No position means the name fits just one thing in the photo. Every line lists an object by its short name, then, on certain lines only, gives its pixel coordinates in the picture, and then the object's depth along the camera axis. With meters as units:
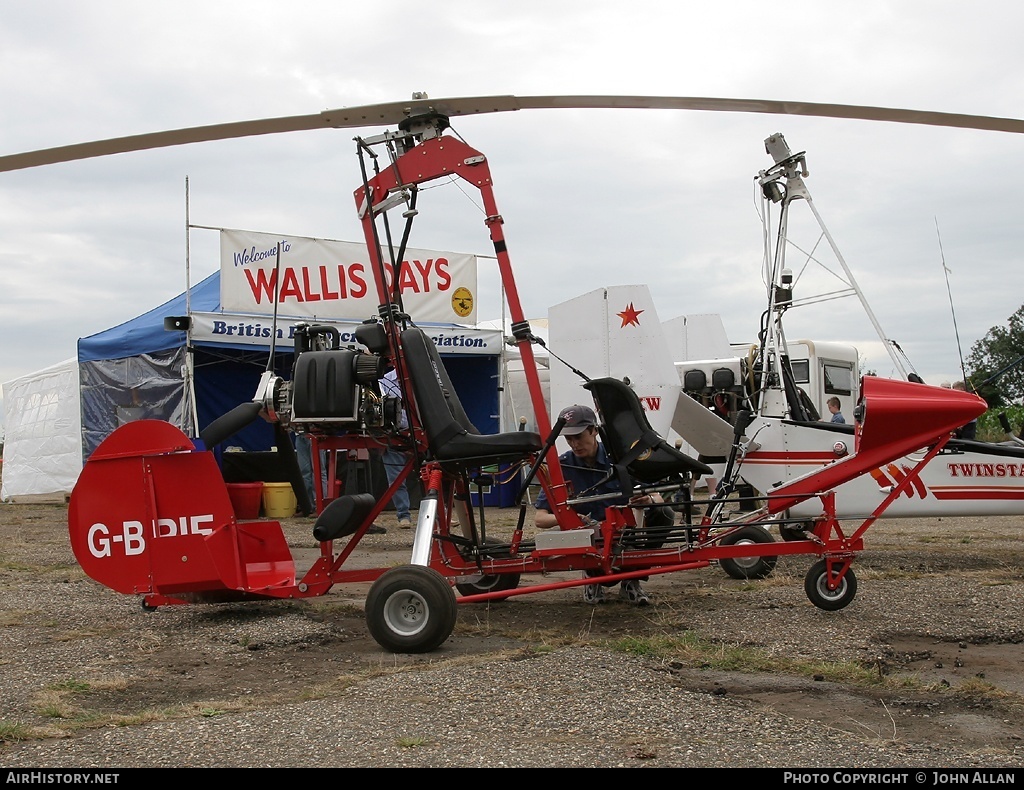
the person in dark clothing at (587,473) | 6.86
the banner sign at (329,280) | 14.17
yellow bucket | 14.96
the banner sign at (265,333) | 13.92
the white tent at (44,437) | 16.45
